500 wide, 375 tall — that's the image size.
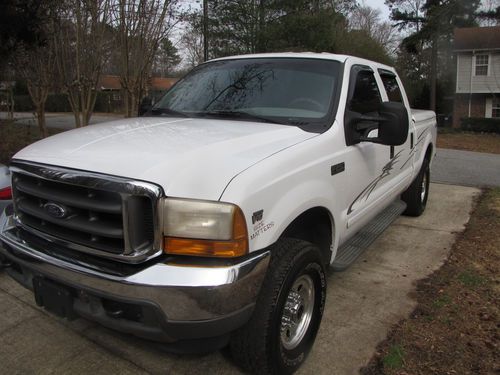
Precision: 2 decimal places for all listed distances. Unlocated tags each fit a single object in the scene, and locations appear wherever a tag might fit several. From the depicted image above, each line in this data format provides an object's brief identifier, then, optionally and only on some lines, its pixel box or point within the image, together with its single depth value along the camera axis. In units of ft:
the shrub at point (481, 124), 87.25
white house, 96.17
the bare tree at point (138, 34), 34.17
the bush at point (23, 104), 130.82
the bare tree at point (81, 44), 33.01
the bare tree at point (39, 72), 37.27
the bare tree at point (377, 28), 142.20
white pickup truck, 7.24
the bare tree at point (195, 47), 59.12
